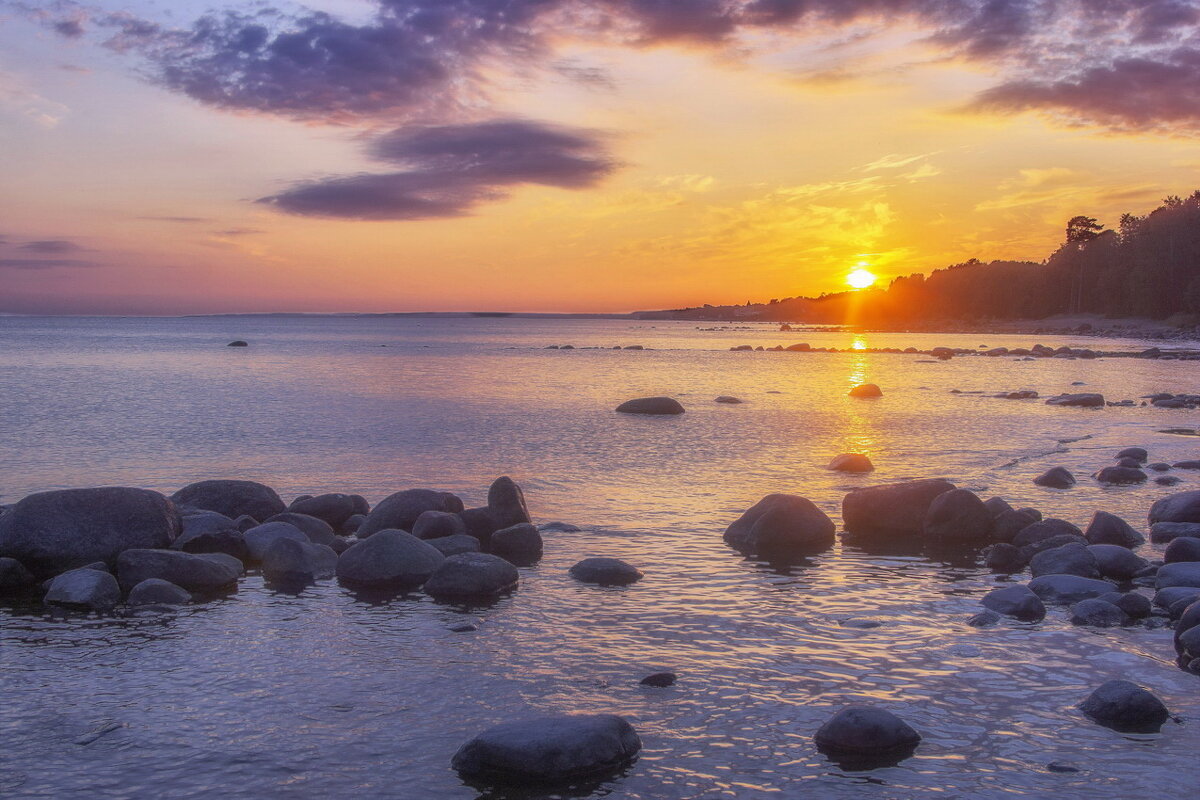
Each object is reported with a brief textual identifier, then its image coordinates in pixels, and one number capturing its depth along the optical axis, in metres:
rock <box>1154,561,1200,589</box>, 11.83
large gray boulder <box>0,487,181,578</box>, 13.12
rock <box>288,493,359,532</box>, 16.53
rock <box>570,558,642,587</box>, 12.79
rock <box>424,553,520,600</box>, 12.42
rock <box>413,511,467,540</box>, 15.02
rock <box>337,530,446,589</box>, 12.93
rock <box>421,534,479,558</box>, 14.35
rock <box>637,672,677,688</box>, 9.05
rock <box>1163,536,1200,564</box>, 13.15
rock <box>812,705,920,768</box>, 7.64
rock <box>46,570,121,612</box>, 11.82
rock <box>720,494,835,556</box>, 14.84
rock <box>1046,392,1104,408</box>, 40.06
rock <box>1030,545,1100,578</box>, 12.84
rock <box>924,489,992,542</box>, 15.55
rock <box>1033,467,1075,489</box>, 20.41
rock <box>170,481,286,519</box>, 16.42
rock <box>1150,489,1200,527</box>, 15.63
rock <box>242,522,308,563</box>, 13.88
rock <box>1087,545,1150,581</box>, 12.88
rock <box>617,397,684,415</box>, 37.56
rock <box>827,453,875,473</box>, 23.05
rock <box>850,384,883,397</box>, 47.16
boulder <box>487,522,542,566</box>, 14.31
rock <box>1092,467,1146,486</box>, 20.78
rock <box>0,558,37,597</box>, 12.62
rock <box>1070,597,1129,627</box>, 10.84
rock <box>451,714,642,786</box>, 7.28
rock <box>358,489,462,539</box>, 15.68
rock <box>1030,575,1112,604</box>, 11.81
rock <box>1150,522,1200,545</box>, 14.98
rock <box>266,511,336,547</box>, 14.84
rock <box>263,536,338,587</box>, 13.17
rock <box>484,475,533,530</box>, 15.60
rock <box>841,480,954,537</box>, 16.16
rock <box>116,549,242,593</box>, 12.55
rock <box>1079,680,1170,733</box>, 8.09
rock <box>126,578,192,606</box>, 11.88
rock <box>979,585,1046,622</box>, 11.16
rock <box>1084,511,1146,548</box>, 14.70
